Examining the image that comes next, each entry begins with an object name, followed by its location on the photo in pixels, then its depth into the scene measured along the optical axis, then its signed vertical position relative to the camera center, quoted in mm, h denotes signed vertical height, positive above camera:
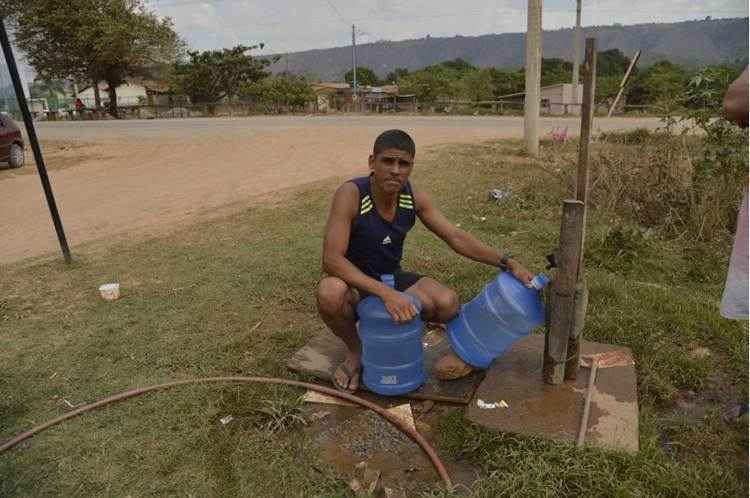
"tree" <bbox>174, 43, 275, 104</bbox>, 44562 +860
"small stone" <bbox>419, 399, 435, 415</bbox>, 2906 -1667
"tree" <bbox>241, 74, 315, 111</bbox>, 41375 -835
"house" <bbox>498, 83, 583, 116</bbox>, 30953 -2644
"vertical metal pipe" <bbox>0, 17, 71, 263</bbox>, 4594 -195
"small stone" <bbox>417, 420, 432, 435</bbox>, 2760 -1685
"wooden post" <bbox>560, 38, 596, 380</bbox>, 2426 -527
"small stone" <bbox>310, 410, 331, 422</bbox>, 2857 -1641
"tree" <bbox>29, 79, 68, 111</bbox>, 53141 +516
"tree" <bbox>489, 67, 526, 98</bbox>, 55469 -1757
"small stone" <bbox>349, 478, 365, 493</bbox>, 2373 -1662
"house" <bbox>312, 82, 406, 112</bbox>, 38675 -1863
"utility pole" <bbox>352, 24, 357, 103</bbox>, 53303 +2202
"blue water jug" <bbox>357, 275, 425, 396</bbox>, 2895 -1386
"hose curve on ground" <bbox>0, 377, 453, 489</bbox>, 2526 -1563
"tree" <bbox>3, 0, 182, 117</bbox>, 33094 +3210
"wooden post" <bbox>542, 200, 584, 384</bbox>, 2508 -994
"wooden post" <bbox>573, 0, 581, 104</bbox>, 22269 +203
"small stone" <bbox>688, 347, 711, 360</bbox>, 3271 -1706
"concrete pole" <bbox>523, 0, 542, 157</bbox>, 10943 -235
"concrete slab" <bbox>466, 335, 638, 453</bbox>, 2537 -1591
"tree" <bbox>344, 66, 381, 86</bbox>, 78688 -382
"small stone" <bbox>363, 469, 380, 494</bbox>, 2381 -1662
